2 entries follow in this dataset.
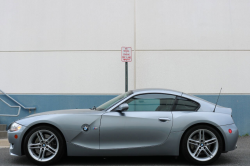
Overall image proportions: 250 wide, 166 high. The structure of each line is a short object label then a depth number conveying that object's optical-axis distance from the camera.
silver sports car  4.64
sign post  7.63
